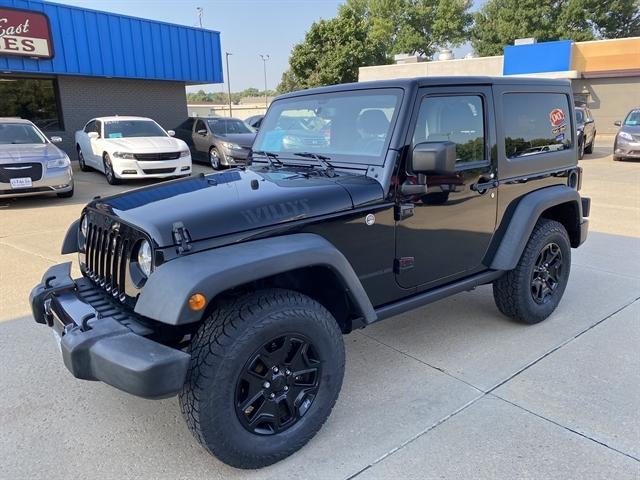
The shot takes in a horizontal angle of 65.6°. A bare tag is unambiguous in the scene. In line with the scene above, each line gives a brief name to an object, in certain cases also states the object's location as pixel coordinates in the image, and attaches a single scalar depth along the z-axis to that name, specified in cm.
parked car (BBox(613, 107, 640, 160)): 1395
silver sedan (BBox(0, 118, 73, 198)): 823
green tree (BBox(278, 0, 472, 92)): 3822
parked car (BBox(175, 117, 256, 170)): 1280
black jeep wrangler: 212
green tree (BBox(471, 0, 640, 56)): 3903
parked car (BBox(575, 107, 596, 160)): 1516
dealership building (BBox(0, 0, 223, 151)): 1375
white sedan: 1047
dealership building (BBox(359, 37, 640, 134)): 2486
